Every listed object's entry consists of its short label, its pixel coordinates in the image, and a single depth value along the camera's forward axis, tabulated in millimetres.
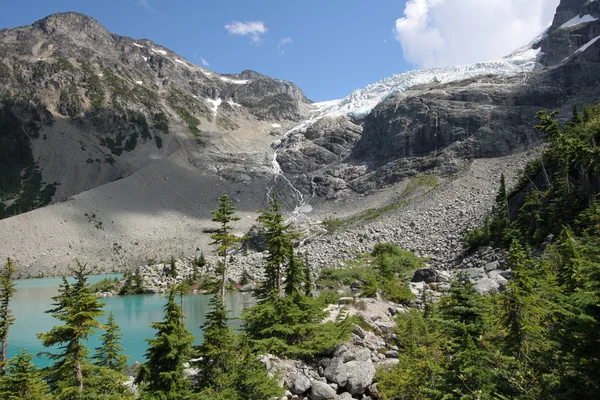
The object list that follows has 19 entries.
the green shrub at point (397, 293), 29328
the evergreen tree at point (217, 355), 11695
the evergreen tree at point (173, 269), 62062
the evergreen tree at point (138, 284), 67375
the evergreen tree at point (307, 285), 26709
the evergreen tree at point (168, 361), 10680
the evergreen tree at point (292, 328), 15742
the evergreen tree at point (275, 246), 21047
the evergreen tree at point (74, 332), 12234
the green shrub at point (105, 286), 66750
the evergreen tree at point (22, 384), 10719
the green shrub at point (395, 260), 37500
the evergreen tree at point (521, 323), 9078
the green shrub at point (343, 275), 41375
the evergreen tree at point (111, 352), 17412
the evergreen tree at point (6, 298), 17734
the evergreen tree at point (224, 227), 25281
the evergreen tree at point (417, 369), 10383
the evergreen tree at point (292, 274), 20312
